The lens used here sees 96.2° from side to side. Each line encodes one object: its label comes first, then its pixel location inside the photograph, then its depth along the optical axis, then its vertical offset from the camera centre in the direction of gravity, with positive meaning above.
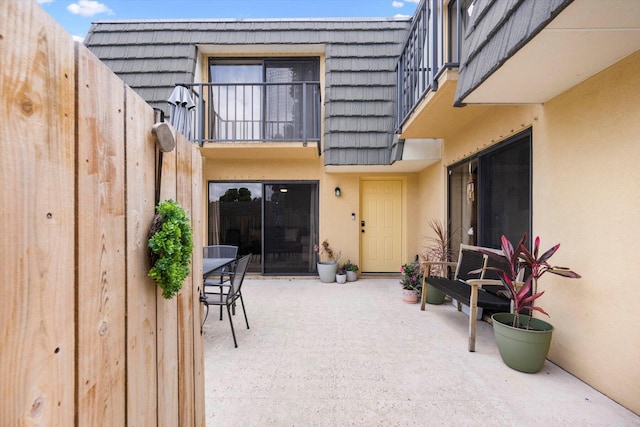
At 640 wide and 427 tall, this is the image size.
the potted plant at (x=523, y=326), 2.14 -0.88
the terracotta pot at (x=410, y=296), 3.96 -1.13
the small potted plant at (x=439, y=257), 3.92 -0.61
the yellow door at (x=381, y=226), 5.85 -0.23
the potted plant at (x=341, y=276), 5.17 -1.12
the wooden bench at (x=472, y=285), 2.62 -0.80
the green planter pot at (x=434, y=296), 3.91 -1.11
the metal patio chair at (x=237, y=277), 2.83 -0.65
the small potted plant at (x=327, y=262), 5.23 -0.90
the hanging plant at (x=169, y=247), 0.92 -0.11
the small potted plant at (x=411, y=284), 3.97 -0.98
